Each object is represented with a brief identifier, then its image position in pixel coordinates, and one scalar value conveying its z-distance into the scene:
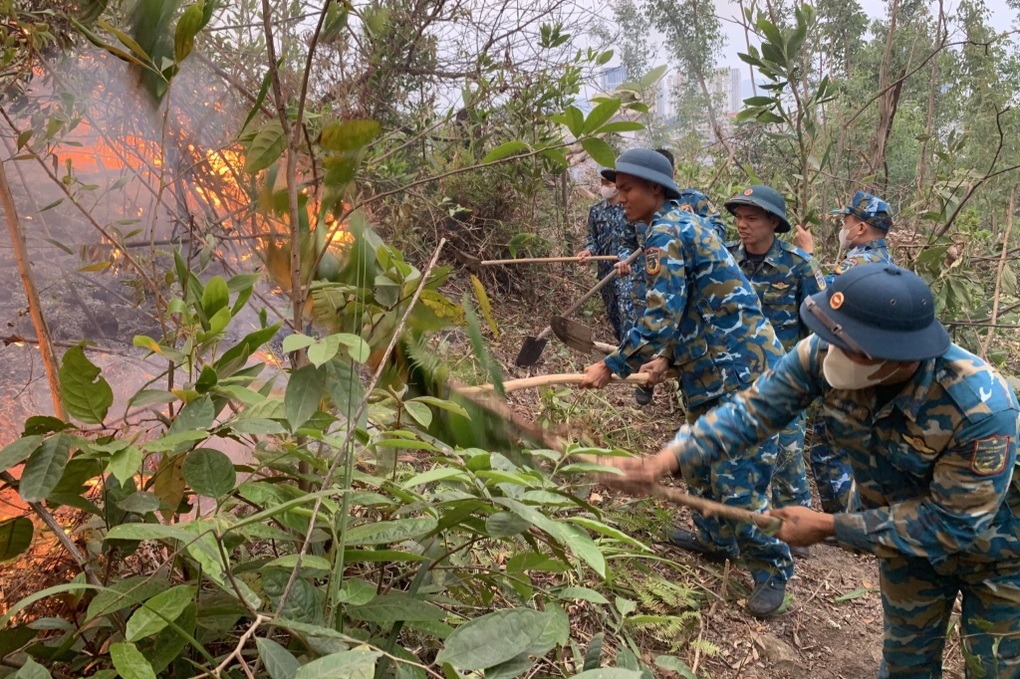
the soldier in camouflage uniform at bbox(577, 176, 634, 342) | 6.57
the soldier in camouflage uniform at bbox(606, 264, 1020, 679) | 2.01
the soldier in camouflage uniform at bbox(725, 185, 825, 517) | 4.38
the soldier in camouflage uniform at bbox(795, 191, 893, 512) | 4.64
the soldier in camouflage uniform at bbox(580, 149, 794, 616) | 3.50
